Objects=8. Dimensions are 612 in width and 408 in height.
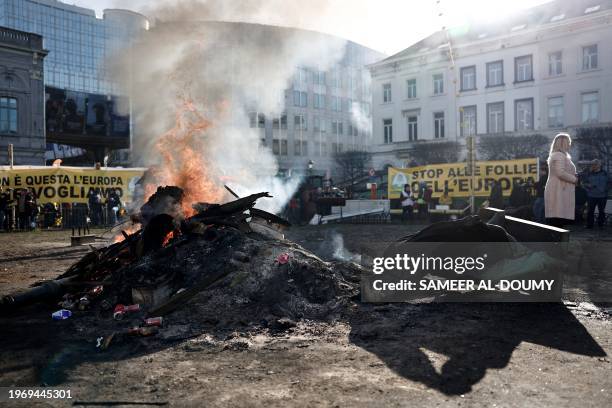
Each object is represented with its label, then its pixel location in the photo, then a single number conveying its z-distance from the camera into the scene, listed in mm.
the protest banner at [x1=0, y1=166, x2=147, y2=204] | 21156
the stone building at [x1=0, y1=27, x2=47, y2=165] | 34000
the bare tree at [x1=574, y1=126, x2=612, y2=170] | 31516
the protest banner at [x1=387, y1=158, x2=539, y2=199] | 19016
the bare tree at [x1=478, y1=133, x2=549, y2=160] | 35094
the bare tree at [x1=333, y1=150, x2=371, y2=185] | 51656
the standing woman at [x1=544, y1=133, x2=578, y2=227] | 7375
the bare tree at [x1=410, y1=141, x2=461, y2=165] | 39875
